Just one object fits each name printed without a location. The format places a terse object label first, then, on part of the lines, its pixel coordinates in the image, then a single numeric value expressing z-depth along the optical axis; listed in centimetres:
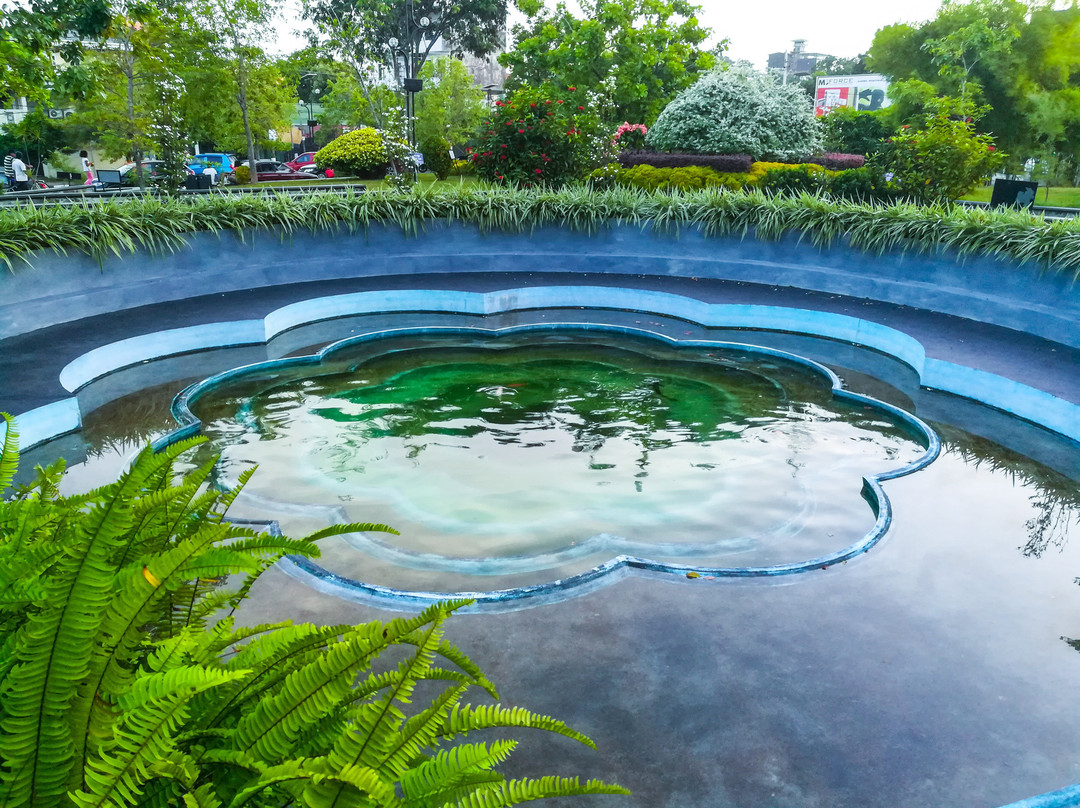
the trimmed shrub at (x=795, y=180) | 1383
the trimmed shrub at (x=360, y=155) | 2341
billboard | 5944
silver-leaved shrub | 1881
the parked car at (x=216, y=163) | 2821
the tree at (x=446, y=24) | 3391
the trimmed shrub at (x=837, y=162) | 2085
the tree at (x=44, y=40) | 1017
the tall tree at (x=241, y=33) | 2147
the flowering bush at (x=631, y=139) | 2130
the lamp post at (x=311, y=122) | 4814
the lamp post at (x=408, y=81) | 1655
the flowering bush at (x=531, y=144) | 1327
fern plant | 150
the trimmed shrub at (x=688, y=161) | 1656
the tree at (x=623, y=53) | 2691
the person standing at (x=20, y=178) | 2550
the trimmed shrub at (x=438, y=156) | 2352
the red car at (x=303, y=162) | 3143
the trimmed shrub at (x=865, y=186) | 1297
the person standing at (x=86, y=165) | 2792
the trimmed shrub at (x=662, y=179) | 1383
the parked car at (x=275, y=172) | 2758
